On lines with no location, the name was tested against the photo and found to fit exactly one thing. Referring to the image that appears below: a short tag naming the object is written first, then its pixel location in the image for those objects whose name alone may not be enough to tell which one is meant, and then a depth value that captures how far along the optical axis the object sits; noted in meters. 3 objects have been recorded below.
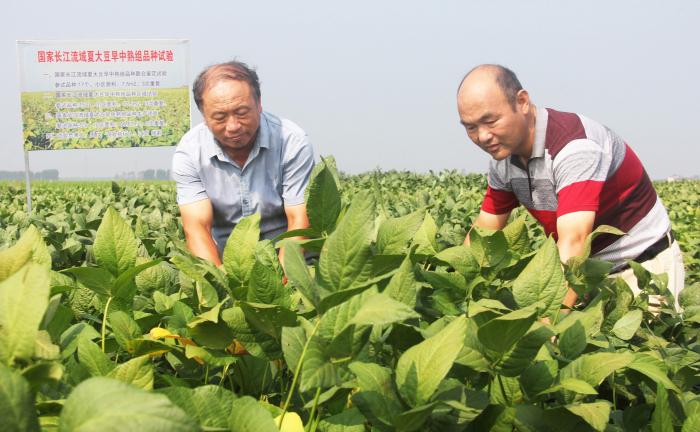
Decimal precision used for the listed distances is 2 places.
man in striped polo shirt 3.33
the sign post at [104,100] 11.68
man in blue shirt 3.80
